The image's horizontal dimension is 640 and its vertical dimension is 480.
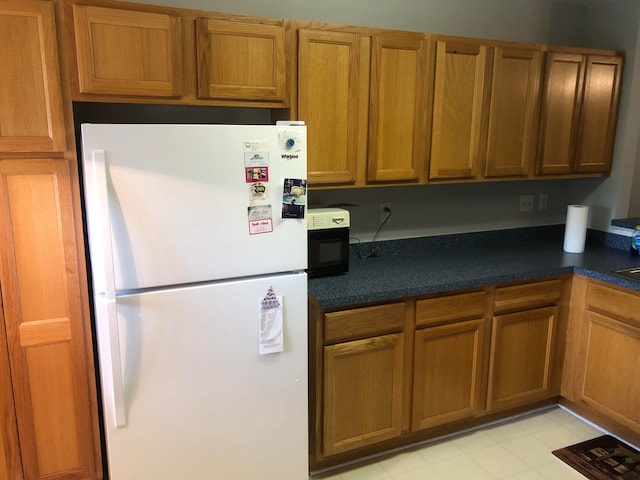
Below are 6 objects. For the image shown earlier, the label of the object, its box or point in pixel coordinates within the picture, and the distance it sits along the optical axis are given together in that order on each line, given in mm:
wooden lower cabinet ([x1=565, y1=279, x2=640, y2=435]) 2467
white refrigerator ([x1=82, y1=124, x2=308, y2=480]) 1712
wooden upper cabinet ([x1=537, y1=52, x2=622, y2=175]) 2857
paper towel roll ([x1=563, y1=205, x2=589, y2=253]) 2934
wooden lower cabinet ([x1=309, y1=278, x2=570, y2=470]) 2266
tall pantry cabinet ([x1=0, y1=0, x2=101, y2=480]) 1765
